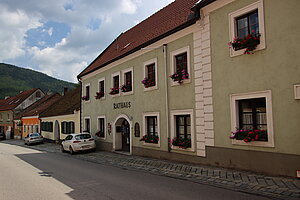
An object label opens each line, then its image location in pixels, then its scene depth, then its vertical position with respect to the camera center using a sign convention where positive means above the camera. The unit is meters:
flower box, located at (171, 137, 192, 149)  11.39 -1.39
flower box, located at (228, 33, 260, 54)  8.75 +2.49
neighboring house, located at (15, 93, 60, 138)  36.11 -0.05
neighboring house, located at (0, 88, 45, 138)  45.97 +1.18
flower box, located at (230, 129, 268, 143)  8.50 -0.81
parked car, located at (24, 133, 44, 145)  29.32 -2.89
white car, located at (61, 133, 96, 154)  18.08 -2.13
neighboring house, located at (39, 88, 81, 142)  24.38 -0.41
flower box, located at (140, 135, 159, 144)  13.50 -1.43
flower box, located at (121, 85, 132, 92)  16.41 +1.70
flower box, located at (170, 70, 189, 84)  11.79 +1.79
